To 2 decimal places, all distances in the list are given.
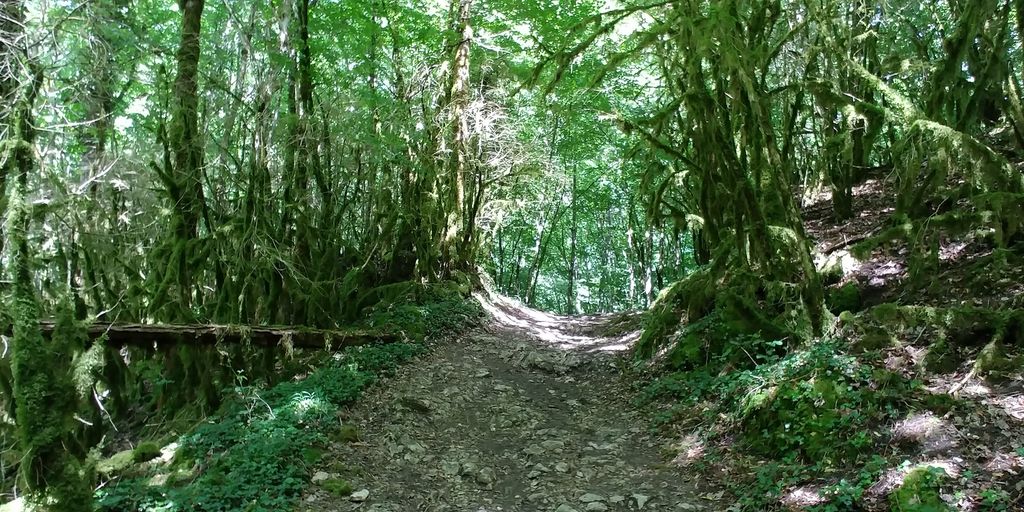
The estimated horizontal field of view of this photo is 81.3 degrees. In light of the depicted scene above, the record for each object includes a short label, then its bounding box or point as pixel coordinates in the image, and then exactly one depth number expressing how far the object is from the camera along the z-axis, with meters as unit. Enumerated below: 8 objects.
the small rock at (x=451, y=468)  5.61
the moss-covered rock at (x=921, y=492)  3.61
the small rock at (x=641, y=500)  4.85
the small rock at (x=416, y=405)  6.93
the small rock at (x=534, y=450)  6.11
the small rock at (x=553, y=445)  6.20
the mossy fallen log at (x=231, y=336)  6.42
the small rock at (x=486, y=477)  5.45
